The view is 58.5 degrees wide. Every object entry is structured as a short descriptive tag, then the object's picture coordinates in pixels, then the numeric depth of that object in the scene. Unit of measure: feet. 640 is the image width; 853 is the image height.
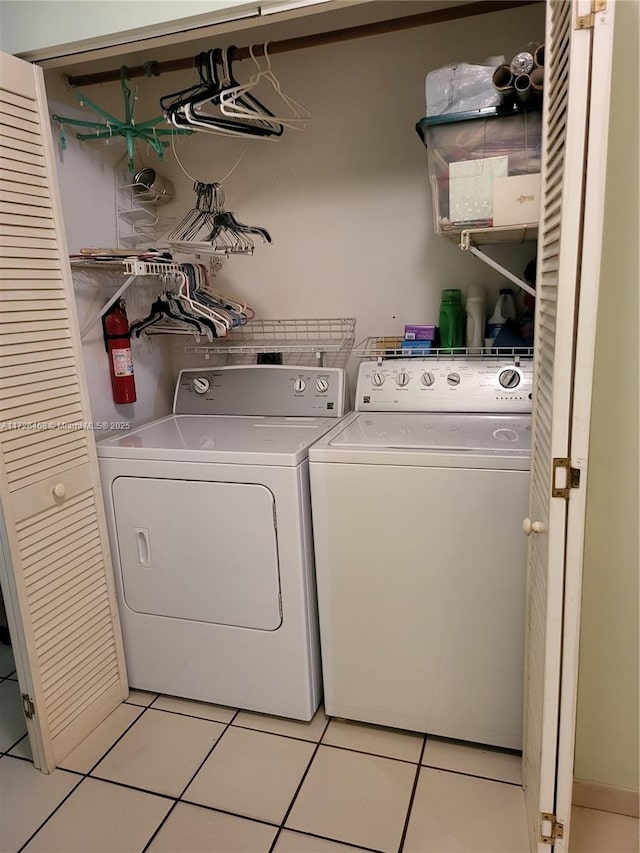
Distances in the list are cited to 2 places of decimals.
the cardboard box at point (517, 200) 5.08
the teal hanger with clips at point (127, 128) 6.57
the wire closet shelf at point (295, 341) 7.61
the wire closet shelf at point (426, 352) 6.48
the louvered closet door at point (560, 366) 3.09
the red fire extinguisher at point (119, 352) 7.02
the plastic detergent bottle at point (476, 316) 6.81
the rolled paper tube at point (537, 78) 4.79
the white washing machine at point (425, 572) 5.12
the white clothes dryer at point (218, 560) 5.63
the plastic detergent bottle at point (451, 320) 6.88
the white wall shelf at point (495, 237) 5.36
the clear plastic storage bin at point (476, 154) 5.17
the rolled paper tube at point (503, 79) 4.96
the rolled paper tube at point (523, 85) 4.84
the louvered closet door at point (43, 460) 5.06
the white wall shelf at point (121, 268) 6.13
